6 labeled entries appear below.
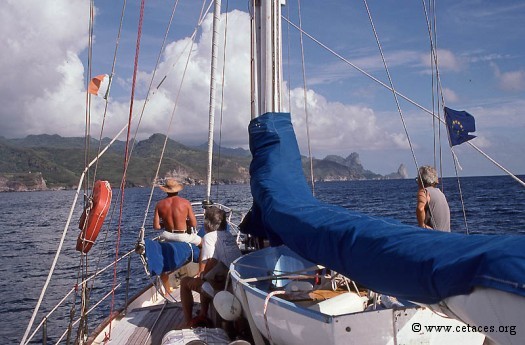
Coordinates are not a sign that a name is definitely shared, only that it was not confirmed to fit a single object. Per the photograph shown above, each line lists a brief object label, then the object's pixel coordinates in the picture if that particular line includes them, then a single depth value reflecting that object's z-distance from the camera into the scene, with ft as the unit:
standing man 21.49
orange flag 20.27
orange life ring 17.26
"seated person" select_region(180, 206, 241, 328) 18.76
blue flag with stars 22.09
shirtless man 27.27
